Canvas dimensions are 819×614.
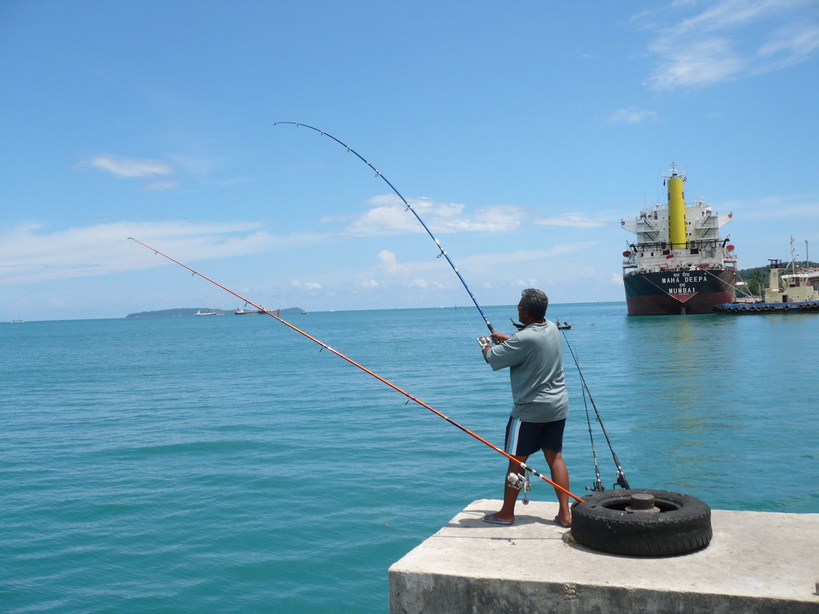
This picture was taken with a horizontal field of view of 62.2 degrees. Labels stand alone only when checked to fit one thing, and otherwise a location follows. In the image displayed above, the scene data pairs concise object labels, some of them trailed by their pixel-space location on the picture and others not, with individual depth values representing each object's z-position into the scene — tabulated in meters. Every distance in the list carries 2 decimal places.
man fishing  5.01
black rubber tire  4.26
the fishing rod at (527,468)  4.96
